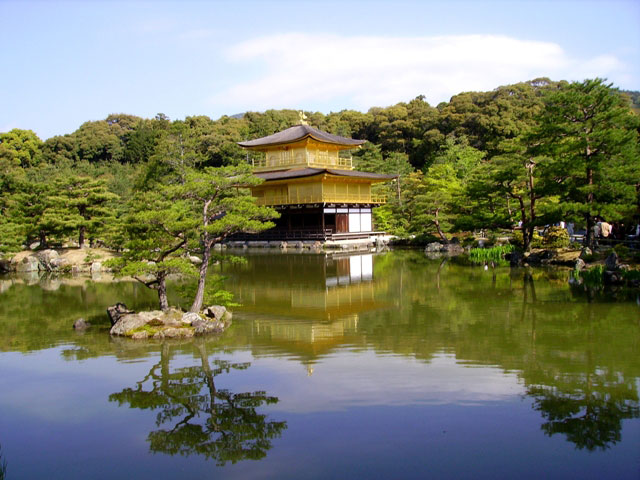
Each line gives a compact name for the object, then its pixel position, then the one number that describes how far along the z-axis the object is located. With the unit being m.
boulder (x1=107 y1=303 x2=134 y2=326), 9.62
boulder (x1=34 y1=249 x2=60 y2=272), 20.64
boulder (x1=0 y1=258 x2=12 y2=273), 20.89
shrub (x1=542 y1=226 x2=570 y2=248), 18.34
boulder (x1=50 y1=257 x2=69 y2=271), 20.23
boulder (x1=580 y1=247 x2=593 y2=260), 15.83
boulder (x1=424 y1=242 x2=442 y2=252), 24.25
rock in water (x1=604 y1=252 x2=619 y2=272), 13.41
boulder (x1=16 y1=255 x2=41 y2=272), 20.70
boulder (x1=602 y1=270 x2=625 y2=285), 12.73
